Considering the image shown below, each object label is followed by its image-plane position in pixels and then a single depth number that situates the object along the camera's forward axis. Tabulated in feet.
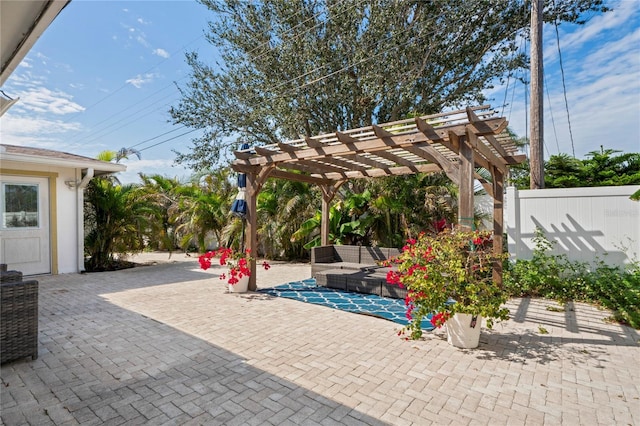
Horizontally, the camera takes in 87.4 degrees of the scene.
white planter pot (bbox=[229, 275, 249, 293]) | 23.15
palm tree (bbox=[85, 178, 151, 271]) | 32.17
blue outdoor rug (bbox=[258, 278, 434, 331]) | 18.11
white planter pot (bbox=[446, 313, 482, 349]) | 13.55
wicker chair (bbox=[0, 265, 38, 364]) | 11.27
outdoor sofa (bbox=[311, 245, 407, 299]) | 22.25
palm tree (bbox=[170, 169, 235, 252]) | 42.73
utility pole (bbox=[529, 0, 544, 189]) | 25.82
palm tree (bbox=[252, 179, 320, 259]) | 37.78
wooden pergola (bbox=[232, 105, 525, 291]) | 15.51
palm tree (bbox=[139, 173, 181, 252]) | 49.70
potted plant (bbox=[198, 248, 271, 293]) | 22.91
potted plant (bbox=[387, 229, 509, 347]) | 13.20
